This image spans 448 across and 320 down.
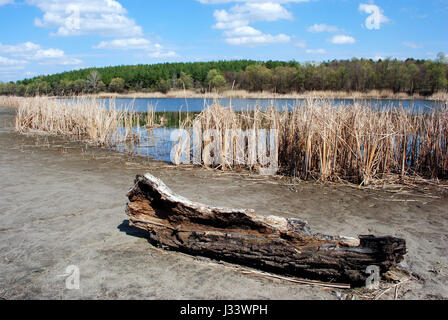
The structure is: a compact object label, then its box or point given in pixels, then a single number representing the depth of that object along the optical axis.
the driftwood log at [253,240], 2.79
